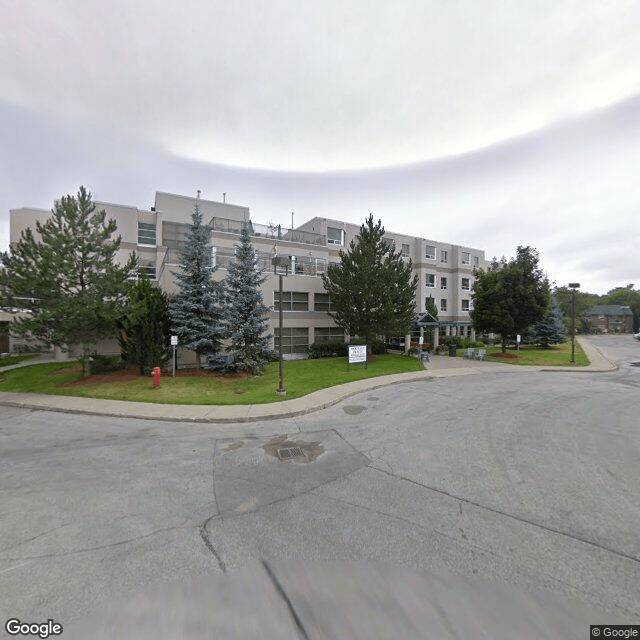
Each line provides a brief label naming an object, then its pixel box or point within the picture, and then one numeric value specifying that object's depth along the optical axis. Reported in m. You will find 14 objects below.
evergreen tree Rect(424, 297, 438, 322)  32.17
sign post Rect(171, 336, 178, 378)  13.80
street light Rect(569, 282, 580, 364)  20.81
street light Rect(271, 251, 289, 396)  11.06
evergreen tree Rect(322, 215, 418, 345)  19.69
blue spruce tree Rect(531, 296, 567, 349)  31.38
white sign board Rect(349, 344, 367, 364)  17.11
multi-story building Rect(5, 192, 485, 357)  20.91
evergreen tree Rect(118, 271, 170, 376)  15.04
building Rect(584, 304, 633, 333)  80.06
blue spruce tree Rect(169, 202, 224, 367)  15.50
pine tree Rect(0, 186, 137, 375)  12.62
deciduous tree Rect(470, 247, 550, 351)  23.56
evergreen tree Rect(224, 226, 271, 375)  15.38
